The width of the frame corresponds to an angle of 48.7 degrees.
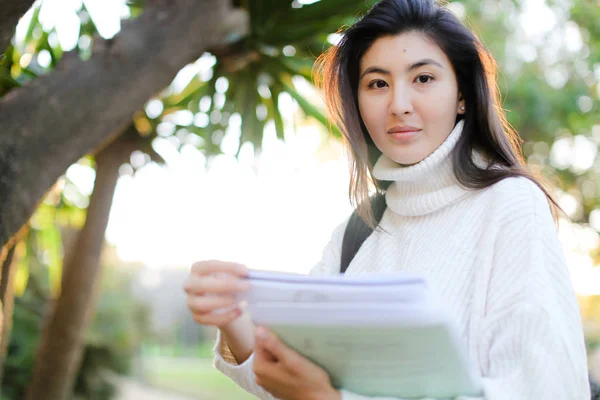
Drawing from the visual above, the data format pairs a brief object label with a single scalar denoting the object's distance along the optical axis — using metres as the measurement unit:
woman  0.89
